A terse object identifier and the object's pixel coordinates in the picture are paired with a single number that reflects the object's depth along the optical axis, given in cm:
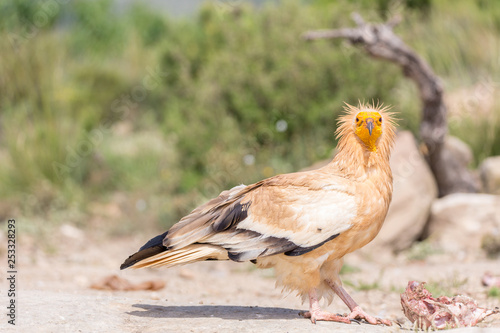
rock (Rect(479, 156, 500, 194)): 2037
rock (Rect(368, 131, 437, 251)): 1859
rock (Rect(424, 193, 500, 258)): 1834
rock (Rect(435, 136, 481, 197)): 2034
